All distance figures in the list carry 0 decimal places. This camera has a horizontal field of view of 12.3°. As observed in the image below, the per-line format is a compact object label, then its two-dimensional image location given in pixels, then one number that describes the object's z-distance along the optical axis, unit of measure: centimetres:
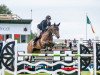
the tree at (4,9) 7925
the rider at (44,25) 2044
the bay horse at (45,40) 2011
